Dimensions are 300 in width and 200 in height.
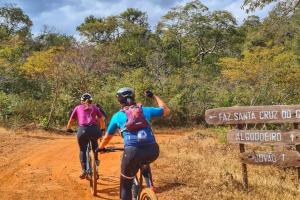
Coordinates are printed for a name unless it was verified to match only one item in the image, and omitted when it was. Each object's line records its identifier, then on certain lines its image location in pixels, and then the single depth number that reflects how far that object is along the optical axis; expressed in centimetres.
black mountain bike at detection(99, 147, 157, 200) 619
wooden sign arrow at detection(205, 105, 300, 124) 841
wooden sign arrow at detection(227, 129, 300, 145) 848
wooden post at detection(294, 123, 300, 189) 854
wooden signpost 848
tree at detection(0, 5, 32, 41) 5744
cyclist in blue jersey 599
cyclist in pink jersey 1008
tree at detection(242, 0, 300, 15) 1991
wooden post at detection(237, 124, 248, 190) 920
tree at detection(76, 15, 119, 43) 5172
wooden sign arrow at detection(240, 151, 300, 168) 855
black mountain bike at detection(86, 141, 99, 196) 942
